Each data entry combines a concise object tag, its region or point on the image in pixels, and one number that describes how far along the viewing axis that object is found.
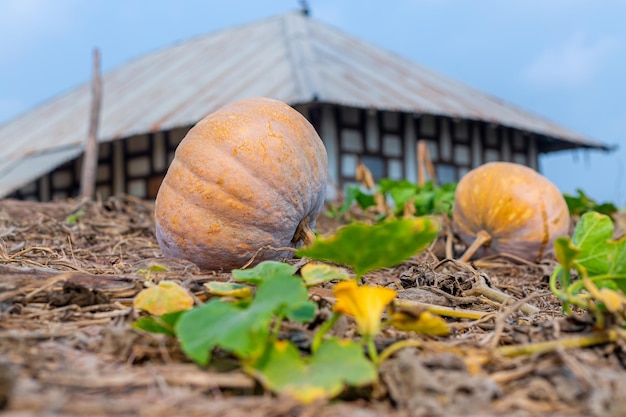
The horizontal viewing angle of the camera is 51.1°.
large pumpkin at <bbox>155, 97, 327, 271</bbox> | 1.98
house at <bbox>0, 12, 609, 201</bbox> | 10.23
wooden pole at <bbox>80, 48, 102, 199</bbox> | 6.94
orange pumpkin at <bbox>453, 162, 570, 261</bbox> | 3.02
